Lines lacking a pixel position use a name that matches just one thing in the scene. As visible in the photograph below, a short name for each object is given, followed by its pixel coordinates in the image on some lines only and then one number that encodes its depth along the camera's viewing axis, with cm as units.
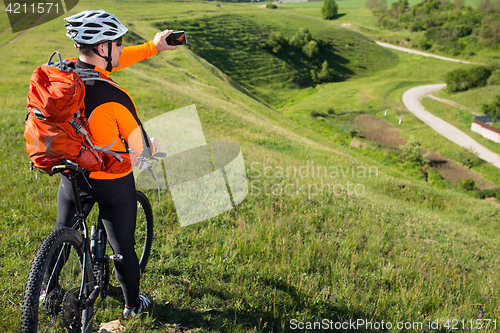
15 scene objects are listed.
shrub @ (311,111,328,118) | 5594
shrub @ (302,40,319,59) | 9000
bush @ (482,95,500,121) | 5182
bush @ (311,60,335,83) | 8481
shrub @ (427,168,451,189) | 3244
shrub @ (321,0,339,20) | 14438
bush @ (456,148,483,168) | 3875
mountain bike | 221
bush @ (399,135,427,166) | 3738
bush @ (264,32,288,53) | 8625
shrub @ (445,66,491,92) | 7025
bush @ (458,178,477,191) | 3184
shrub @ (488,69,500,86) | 6888
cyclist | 258
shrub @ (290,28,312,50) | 9175
